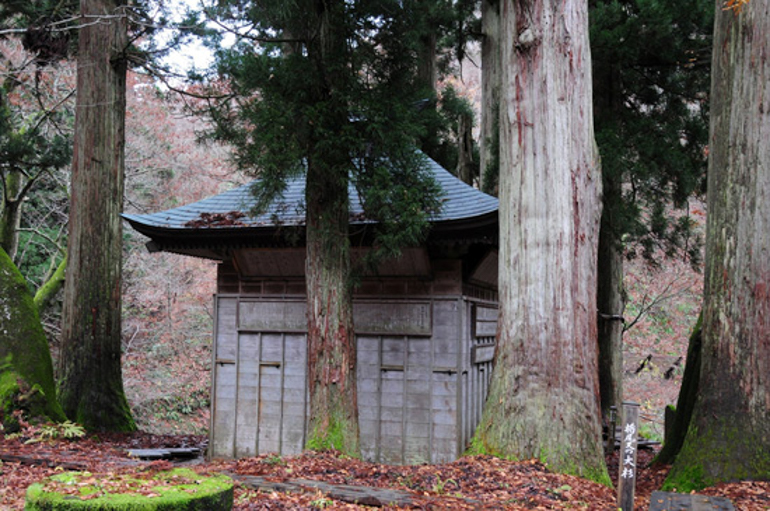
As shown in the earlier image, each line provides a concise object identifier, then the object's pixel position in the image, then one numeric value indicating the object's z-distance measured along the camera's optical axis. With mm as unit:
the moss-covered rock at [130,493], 3484
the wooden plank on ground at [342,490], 4703
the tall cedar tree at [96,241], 9070
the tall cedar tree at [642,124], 9312
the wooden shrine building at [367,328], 8203
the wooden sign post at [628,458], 4262
